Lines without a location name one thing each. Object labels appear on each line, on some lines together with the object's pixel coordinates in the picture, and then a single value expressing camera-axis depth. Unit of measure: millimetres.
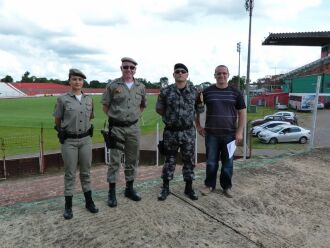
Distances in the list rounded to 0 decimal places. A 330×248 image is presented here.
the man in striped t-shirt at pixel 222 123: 5547
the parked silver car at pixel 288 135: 25453
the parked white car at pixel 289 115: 33428
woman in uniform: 4730
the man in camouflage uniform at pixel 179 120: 5293
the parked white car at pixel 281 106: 52912
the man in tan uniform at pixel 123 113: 5164
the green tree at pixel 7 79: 125750
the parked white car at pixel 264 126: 27141
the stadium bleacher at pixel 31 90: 98788
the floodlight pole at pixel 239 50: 67225
